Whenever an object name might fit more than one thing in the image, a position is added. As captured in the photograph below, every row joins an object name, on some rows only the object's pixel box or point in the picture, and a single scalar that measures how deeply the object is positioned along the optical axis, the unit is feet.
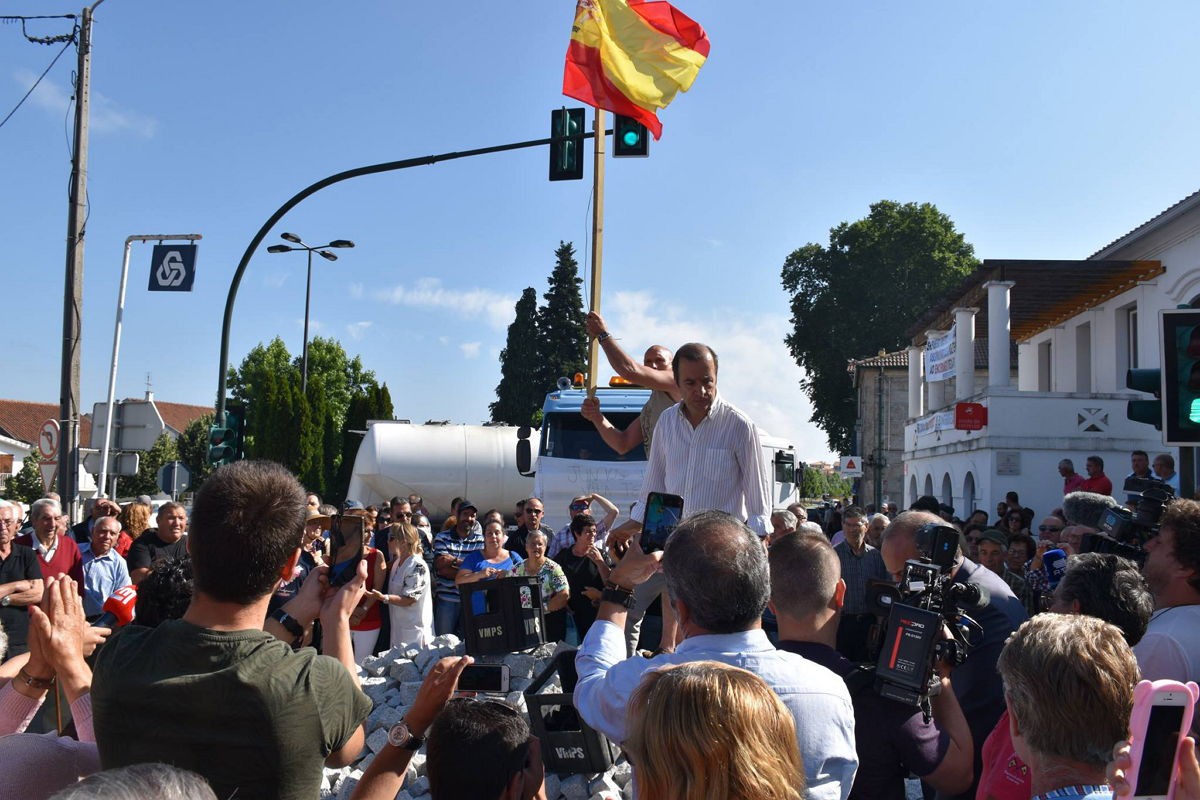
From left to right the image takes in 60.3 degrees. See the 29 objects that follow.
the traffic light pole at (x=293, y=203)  46.62
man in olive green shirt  8.23
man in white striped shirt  17.21
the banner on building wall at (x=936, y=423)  93.71
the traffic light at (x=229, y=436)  51.49
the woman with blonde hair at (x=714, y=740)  6.81
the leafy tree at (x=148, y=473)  198.70
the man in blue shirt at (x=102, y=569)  27.66
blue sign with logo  52.29
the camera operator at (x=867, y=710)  11.19
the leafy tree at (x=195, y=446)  217.15
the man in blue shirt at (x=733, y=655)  9.22
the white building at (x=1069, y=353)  72.43
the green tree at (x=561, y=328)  228.43
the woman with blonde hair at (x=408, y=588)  30.99
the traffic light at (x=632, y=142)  38.58
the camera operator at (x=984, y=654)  14.94
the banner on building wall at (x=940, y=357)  94.73
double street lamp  88.26
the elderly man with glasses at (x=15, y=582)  22.18
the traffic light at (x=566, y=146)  45.03
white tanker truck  83.30
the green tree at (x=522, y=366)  229.66
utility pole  49.55
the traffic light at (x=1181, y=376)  21.98
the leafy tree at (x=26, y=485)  158.61
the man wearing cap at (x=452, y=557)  34.37
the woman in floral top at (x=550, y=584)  29.19
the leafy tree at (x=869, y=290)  167.84
